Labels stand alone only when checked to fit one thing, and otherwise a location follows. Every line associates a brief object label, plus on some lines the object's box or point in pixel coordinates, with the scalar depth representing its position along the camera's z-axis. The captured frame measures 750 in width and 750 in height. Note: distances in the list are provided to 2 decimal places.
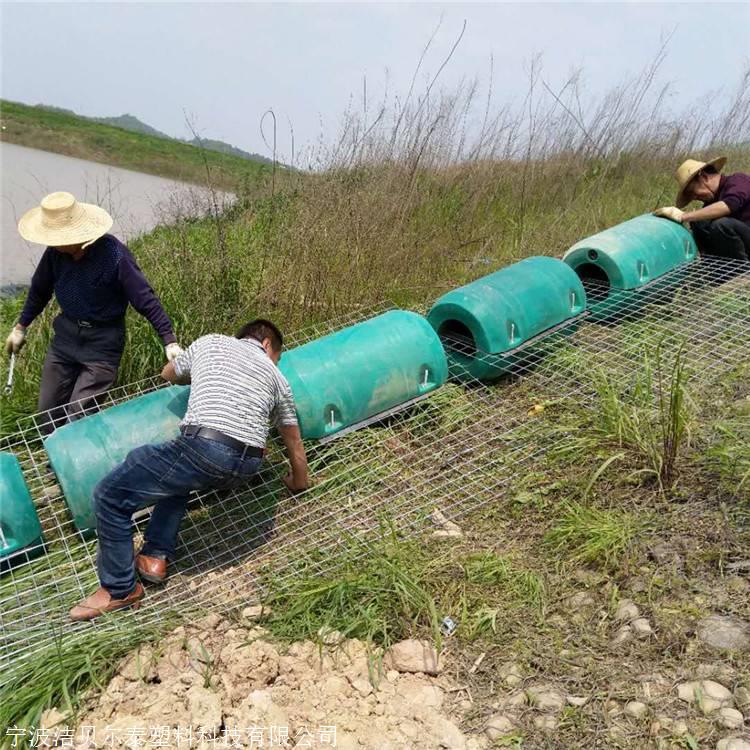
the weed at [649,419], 3.01
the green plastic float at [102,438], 3.09
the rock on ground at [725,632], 2.32
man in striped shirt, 2.75
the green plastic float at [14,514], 2.98
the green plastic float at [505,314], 4.15
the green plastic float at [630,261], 4.82
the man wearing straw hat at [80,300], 3.51
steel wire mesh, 2.90
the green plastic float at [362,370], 3.53
